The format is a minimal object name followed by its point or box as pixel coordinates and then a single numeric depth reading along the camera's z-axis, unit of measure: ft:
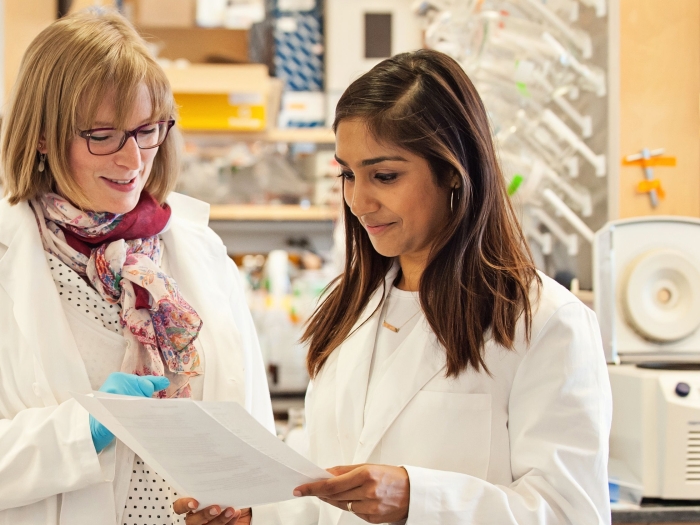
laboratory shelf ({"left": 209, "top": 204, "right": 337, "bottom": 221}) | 14.56
